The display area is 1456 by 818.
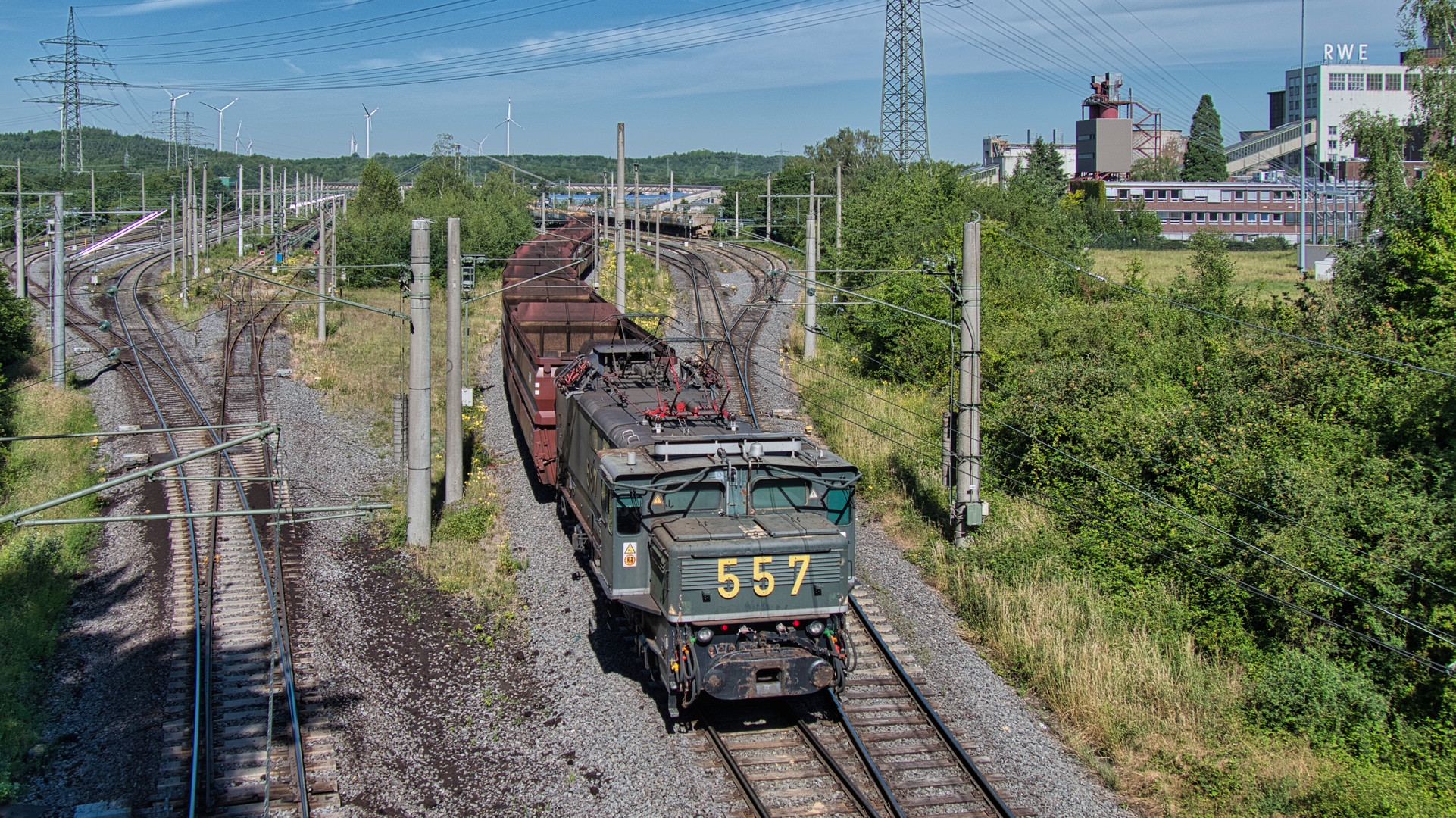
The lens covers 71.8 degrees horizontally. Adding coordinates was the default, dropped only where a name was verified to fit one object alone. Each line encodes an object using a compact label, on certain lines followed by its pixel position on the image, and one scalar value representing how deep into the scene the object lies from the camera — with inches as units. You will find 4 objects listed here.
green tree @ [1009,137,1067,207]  1804.9
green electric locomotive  418.0
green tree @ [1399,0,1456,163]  1026.7
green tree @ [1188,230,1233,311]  1105.4
